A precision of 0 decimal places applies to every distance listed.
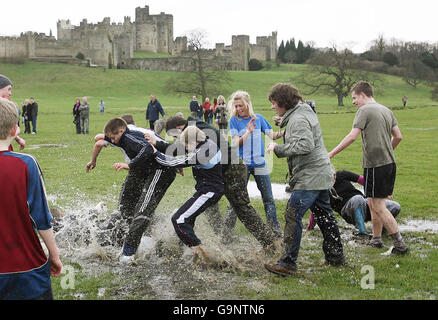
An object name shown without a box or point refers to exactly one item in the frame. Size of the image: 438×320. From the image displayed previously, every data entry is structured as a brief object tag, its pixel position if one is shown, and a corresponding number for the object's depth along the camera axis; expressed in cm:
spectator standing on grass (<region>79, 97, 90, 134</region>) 2441
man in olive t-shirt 648
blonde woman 732
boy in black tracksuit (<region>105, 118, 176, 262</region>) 626
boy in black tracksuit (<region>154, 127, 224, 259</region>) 596
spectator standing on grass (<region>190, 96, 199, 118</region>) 2788
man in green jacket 569
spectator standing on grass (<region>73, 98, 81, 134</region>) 2503
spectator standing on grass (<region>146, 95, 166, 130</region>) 2228
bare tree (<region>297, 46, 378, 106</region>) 6147
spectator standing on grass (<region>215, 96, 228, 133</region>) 2270
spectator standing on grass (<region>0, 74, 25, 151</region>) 670
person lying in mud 756
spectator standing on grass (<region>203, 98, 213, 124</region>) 3216
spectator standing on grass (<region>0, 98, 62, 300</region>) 338
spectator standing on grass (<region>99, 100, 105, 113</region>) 4485
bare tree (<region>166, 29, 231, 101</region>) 5816
